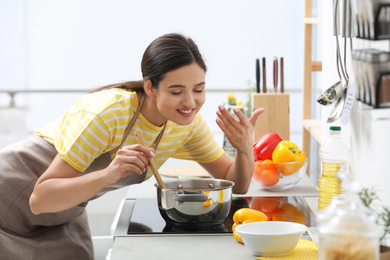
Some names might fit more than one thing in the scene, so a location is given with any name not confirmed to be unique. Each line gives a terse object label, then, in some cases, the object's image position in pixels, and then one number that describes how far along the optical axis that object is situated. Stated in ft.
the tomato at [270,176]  7.45
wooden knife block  9.21
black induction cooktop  6.19
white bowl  5.45
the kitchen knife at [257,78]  9.19
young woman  6.37
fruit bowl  7.45
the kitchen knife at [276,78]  9.20
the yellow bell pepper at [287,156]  7.46
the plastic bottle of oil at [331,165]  6.06
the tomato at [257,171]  7.53
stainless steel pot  6.16
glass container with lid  4.37
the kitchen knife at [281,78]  9.29
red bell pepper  8.03
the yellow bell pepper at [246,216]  6.08
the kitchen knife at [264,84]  9.24
